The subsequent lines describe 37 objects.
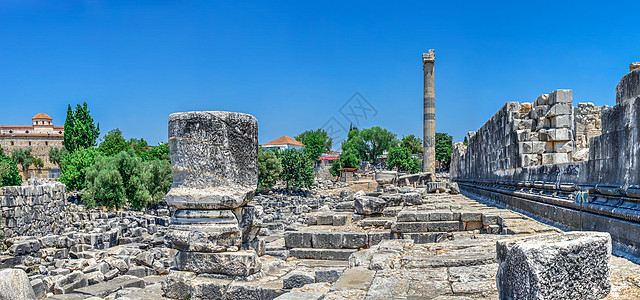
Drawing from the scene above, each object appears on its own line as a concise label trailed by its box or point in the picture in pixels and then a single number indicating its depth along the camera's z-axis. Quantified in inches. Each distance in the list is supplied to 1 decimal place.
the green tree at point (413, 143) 3248.0
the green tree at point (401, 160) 2517.2
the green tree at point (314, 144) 2768.5
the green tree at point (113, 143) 2227.7
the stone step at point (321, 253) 339.6
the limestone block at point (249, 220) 251.2
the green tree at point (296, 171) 1740.9
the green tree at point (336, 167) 2466.8
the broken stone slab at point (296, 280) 219.7
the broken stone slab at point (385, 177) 1059.9
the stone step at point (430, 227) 343.3
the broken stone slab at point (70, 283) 357.7
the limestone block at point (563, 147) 381.7
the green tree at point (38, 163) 2768.2
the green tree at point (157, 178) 1222.3
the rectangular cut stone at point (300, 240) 351.6
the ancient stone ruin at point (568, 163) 183.6
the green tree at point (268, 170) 1584.6
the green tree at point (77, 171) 1447.3
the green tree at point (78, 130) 2042.7
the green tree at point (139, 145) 2457.2
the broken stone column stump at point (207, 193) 234.2
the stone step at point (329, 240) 346.9
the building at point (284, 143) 3513.8
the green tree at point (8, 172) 1353.3
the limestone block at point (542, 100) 375.8
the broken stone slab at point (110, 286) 342.6
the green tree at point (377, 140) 3085.6
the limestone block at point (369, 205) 418.3
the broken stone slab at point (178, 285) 229.3
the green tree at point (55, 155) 2633.9
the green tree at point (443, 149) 2800.7
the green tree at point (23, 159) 2635.3
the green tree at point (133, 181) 1179.3
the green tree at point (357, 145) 2970.0
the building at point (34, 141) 3056.1
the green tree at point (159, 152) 1938.2
